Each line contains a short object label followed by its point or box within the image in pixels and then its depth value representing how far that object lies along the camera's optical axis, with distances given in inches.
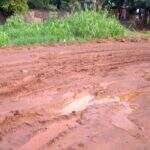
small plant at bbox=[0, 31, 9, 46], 220.2
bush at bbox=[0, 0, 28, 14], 313.4
